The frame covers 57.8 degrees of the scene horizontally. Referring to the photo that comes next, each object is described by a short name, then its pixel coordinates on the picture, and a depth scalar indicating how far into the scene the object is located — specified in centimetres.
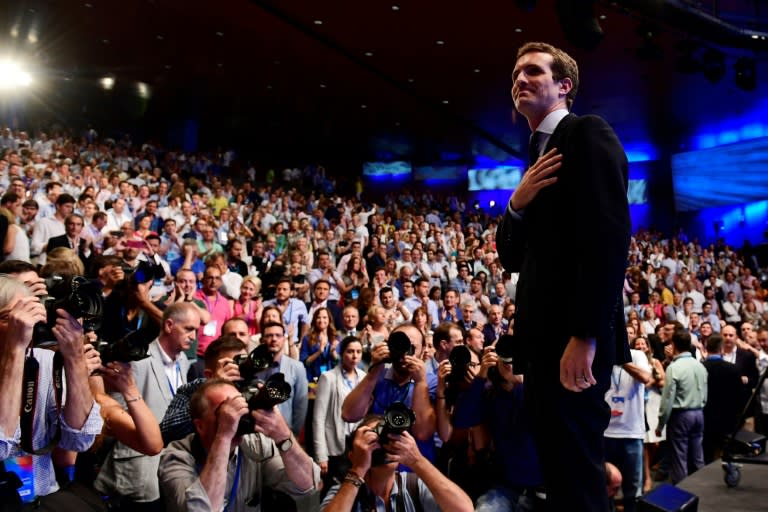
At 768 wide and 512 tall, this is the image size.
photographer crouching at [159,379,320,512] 208
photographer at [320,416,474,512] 220
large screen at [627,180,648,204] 1847
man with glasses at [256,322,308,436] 392
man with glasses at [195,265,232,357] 507
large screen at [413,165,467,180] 1892
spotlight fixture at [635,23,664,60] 809
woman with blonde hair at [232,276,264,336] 532
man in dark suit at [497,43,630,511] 141
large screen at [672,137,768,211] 1580
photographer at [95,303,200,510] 279
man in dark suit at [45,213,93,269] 526
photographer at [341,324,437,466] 288
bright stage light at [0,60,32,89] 1293
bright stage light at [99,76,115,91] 1352
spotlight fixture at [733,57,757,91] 904
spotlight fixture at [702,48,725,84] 869
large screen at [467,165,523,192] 1886
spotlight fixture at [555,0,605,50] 668
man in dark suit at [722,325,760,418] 696
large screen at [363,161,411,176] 1878
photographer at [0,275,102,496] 171
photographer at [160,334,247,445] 254
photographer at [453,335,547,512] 299
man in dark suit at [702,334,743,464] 604
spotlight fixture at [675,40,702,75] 870
